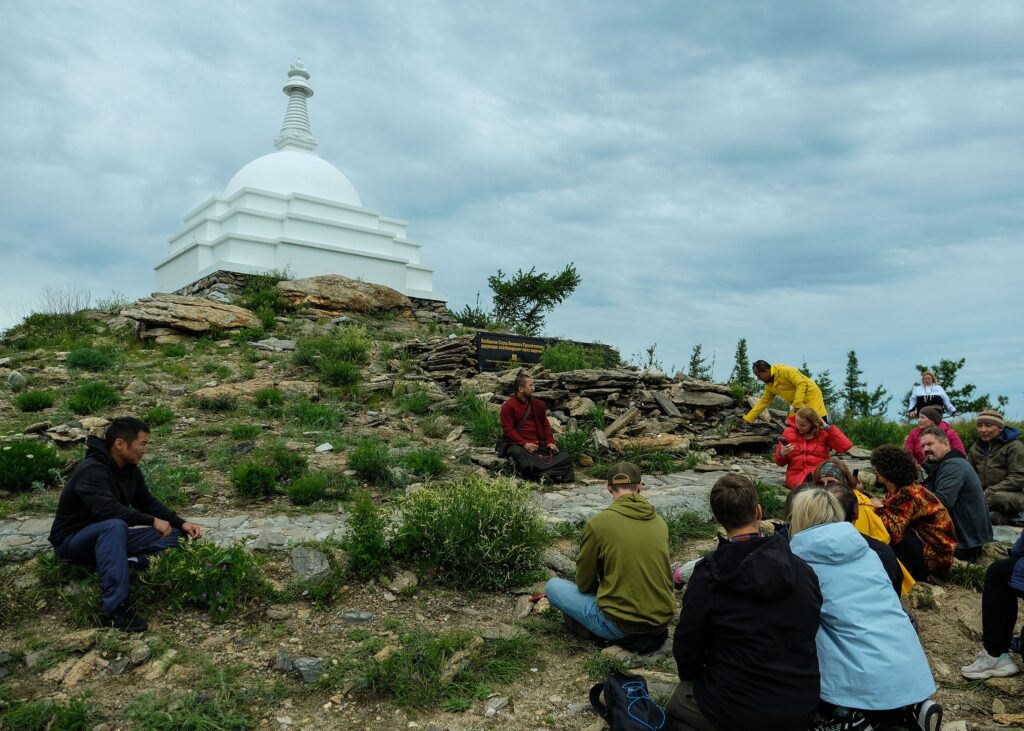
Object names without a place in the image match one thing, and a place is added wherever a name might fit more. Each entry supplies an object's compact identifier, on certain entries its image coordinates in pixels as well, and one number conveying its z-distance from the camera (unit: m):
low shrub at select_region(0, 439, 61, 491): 6.75
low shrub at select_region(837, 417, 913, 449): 12.75
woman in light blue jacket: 2.99
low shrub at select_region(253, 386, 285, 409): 10.81
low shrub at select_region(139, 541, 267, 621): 4.46
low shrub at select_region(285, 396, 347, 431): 9.99
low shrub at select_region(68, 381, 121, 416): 9.83
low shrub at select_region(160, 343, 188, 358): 13.62
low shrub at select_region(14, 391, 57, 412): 9.90
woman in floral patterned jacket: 4.85
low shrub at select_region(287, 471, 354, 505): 6.87
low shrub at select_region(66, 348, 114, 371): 12.46
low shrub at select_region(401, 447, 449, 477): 8.09
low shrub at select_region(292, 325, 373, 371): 13.46
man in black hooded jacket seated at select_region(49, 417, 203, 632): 4.28
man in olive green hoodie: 4.12
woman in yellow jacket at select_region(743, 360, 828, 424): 8.45
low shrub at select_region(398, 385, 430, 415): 11.33
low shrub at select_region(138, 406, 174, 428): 9.59
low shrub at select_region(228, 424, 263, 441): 9.02
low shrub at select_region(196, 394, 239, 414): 10.53
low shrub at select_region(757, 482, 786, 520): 7.25
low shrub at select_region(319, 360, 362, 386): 12.47
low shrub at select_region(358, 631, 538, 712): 3.71
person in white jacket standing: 9.63
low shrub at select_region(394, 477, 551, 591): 5.19
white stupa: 20.36
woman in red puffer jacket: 7.13
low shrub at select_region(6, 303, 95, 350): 14.44
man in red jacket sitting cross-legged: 8.48
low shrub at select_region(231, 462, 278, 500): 6.92
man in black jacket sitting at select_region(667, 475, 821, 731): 2.85
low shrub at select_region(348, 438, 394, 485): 7.70
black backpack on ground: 3.13
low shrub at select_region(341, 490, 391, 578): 5.07
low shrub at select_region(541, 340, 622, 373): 13.33
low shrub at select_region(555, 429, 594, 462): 9.70
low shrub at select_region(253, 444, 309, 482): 7.52
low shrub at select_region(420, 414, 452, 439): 10.38
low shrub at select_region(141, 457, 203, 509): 6.68
